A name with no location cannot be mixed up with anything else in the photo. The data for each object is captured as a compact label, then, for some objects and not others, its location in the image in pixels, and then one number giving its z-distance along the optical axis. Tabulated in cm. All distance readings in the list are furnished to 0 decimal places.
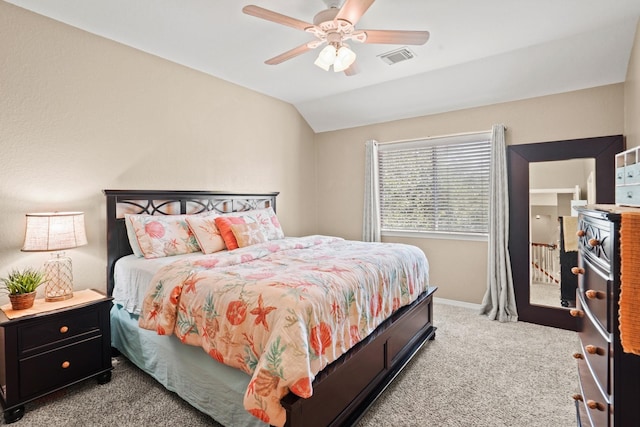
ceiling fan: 202
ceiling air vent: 308
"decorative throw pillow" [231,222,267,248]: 308
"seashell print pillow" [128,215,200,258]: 273
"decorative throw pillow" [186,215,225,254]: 294
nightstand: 196
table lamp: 221
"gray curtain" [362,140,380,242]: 454
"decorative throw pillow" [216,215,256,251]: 306
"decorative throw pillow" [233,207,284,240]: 357
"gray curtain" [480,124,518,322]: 355
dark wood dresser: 100
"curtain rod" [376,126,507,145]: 383
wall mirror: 313
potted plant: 211
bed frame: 163
